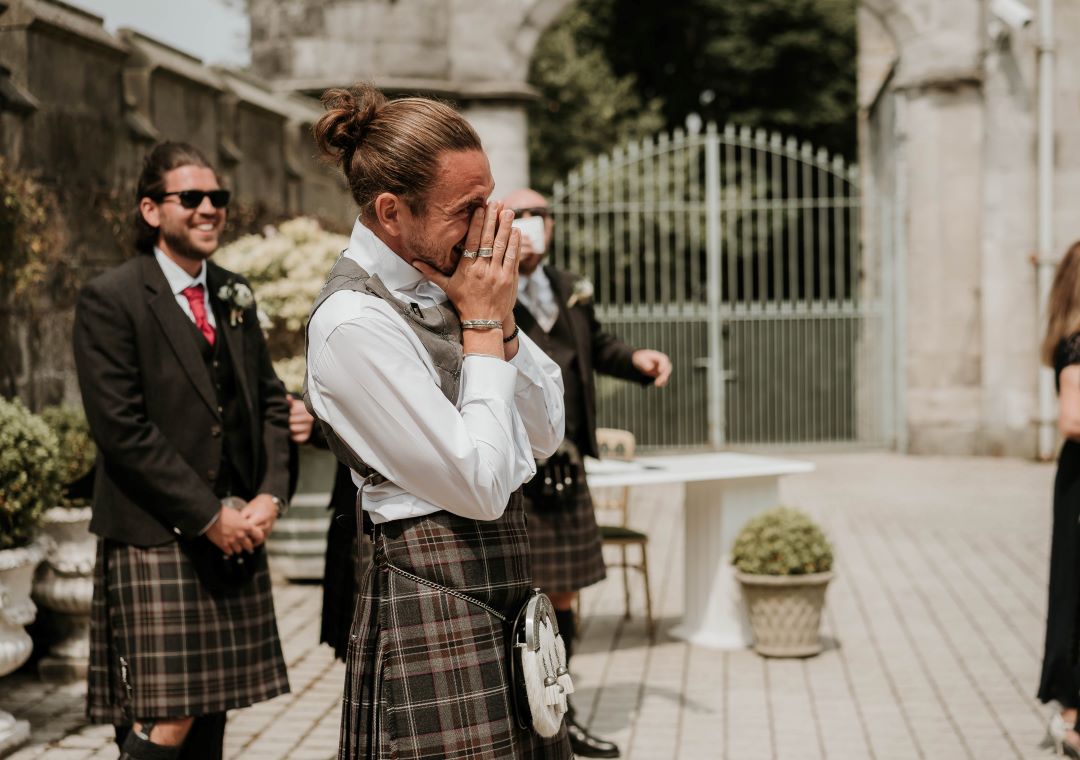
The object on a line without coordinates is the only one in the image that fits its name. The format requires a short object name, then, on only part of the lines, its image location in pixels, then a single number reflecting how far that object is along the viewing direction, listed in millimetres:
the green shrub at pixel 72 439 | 5891
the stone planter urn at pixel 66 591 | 5738
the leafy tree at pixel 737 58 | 27141
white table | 6664
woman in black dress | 4777
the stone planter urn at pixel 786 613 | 6328
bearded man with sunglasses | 3682
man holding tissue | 5004
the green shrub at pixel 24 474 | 4926
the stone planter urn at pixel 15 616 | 4883
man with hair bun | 2230
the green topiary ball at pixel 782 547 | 6285
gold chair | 6801
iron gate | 14602
